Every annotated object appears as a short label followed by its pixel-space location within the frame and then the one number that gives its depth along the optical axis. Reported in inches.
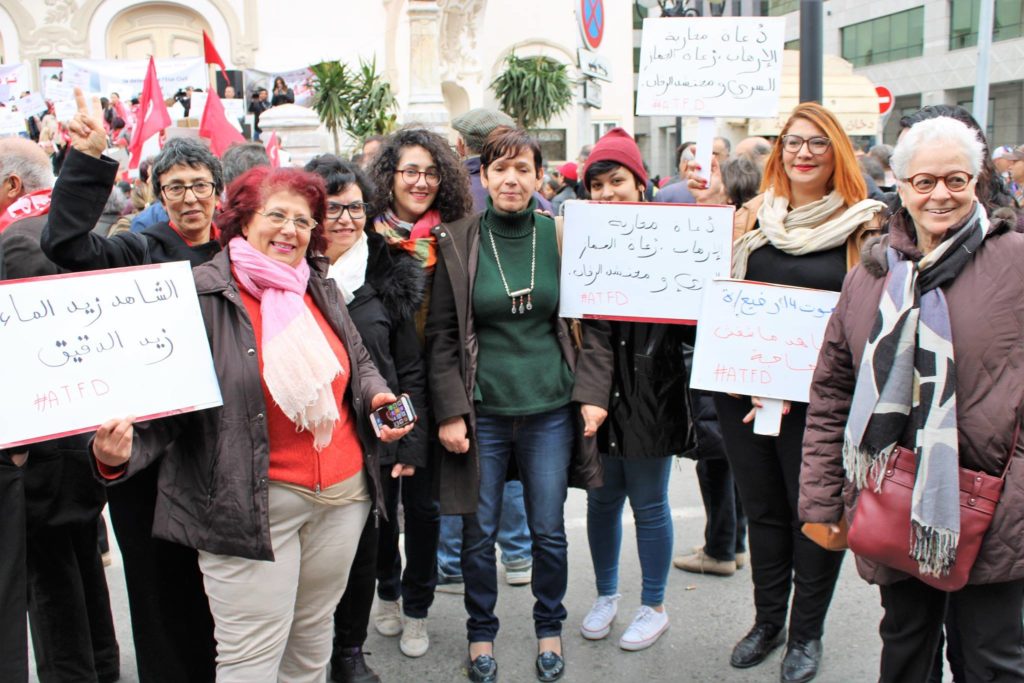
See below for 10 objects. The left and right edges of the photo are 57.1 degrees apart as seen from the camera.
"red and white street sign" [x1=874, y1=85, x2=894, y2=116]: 546.3
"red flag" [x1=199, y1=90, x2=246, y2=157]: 293.3
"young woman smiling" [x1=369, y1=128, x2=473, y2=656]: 140.3
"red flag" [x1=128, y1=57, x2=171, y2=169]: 303.6
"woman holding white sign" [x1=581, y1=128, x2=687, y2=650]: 143.8
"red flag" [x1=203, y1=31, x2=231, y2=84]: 484.1
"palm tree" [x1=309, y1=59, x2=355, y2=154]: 812.0
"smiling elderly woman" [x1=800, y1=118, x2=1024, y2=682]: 98.0
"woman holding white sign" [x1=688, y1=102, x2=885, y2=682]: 131.0
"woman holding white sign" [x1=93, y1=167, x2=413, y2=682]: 104.3
